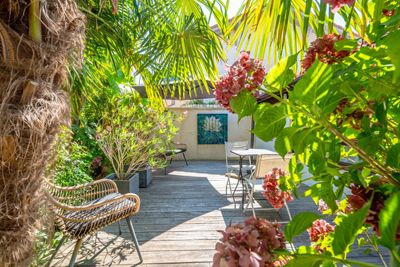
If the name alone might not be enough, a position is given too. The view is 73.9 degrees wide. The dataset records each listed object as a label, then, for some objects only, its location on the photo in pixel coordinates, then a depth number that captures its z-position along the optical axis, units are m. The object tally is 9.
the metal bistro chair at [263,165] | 3.57
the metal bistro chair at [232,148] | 4.78
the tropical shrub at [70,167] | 2.82
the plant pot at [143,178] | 5.30
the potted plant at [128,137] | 4.20
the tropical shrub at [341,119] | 0.55
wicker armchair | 2.09
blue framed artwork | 9.32
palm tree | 1.09
